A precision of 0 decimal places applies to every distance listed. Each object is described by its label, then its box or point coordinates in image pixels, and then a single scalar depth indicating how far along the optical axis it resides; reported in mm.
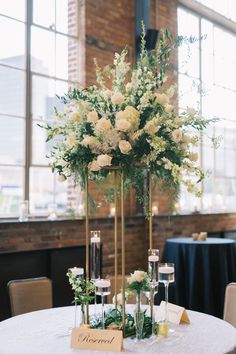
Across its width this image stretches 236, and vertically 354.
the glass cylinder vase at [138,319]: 2129
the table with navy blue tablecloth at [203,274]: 4945
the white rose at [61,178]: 2352
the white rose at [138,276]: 2082
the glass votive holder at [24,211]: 4742
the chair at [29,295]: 2945
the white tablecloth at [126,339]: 2002
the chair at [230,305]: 2816
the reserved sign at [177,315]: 2393
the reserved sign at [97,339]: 1975
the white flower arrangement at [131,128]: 2150
